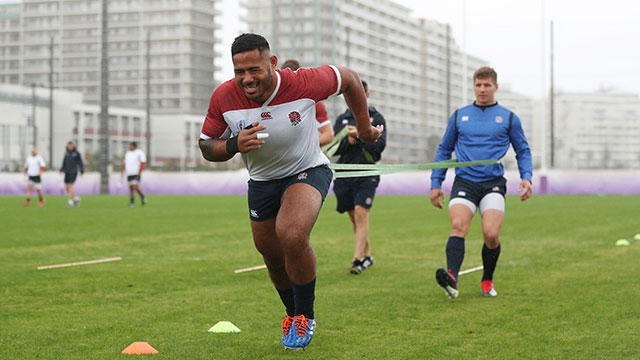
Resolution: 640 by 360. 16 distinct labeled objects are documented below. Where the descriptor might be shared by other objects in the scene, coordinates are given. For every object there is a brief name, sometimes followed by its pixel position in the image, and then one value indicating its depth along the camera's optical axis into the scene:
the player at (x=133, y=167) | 24.27
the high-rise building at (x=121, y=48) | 117.81
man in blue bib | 7.07
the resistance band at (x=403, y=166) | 5.92
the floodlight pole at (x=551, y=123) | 55.03
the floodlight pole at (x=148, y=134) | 56.94
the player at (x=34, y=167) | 26.42
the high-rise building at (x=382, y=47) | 106.12
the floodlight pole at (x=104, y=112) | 35.41
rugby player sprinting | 4.59
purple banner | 35.69
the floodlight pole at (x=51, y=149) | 56.99
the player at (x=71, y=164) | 25.06
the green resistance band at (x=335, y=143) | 8.87
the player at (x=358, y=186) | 9.24
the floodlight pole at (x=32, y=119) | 60.17
